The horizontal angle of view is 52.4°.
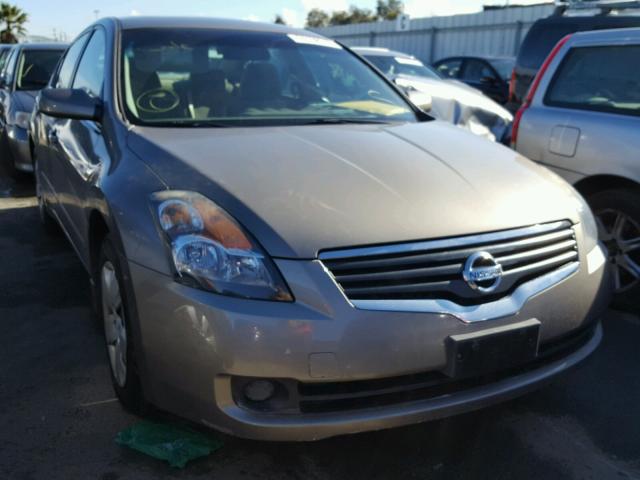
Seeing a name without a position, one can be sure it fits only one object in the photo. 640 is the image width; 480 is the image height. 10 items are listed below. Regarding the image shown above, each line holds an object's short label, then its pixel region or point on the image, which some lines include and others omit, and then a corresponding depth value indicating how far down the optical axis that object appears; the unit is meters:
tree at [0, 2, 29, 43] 40.91
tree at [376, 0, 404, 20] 67.81
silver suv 3.77
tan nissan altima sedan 2.03
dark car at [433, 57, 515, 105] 12.13
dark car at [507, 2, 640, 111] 6.80
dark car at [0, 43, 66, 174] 7.05
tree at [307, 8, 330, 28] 72.31
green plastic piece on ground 2.37
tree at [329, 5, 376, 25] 64.56
